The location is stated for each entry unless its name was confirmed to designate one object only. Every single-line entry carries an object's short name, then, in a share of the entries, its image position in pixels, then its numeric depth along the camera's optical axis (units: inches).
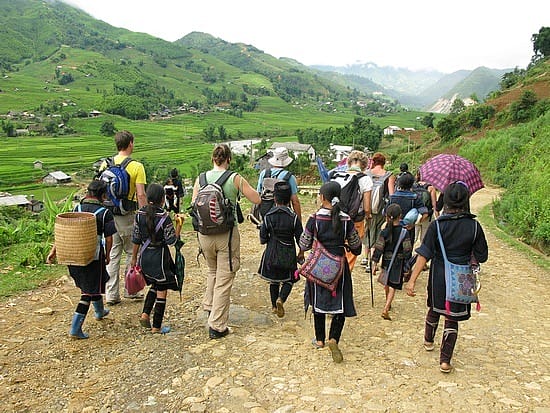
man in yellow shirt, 197.9
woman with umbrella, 148.2
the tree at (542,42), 1968.5
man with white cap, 203.2
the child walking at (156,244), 175.6
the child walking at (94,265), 176.1
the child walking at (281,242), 190.5
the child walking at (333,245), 157.6
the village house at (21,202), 1388.9
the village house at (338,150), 1963.6
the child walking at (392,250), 204.2
